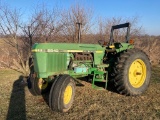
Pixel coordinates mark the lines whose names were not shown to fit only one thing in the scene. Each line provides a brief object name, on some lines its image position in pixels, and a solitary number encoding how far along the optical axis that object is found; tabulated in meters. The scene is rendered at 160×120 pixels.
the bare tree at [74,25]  7.06
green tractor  2.82
